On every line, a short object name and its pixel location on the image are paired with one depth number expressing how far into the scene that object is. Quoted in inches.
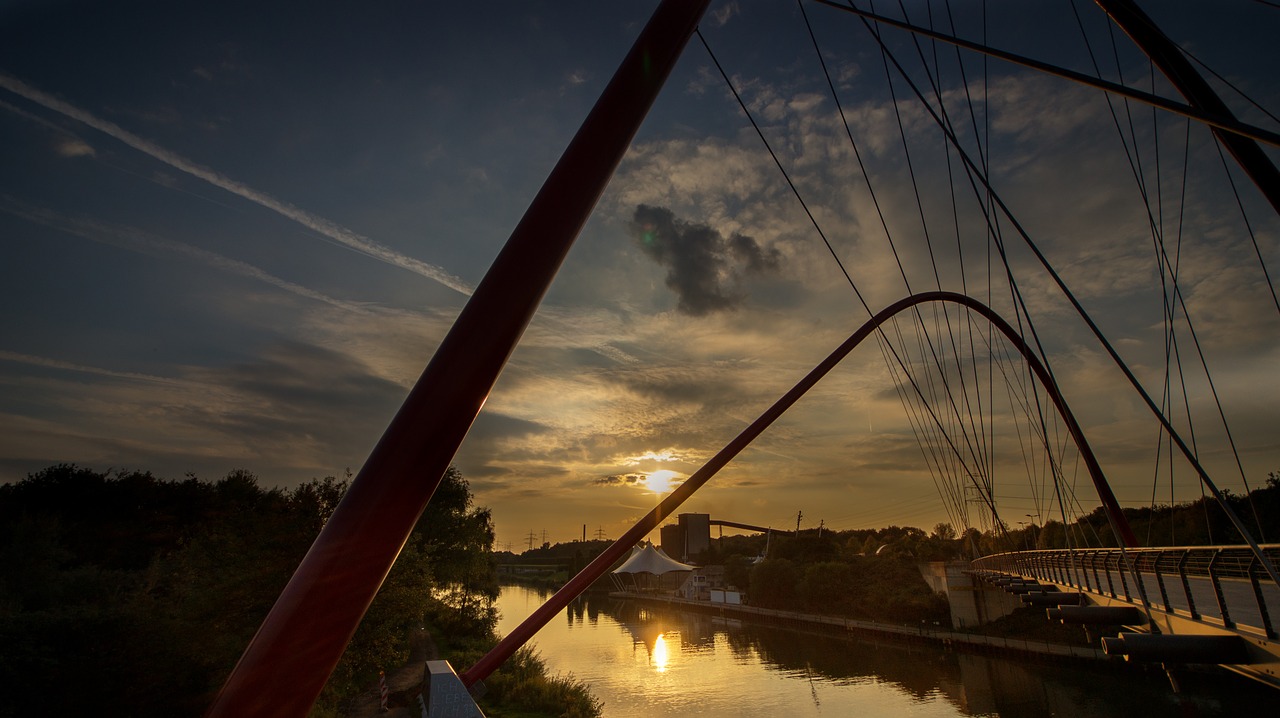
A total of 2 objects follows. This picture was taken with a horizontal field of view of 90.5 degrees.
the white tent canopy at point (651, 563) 2722.4
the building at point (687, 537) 4183.1
